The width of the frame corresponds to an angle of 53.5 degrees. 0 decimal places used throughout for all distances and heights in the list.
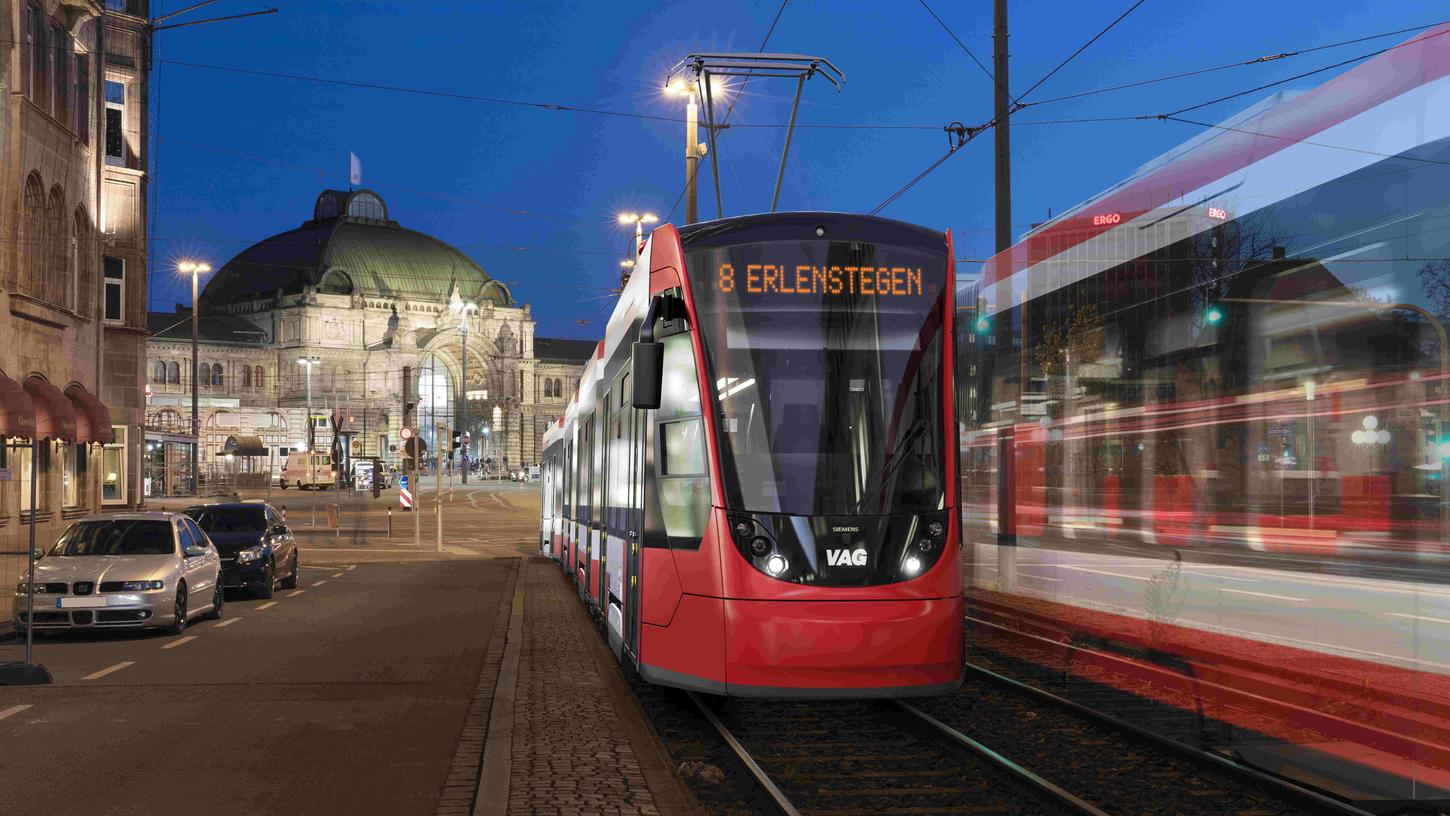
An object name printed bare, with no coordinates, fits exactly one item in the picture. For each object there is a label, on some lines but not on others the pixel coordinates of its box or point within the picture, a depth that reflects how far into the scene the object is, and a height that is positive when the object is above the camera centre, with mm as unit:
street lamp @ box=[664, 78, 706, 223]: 27438 +6496
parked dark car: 22328 -1103
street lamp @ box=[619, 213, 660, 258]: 39347 +7078
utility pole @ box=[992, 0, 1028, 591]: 19594 +3506
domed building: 145750 +13976
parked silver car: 16453 -1167
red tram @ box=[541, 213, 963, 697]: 9648 +61
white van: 94188 +191
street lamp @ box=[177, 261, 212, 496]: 65394 +9742
